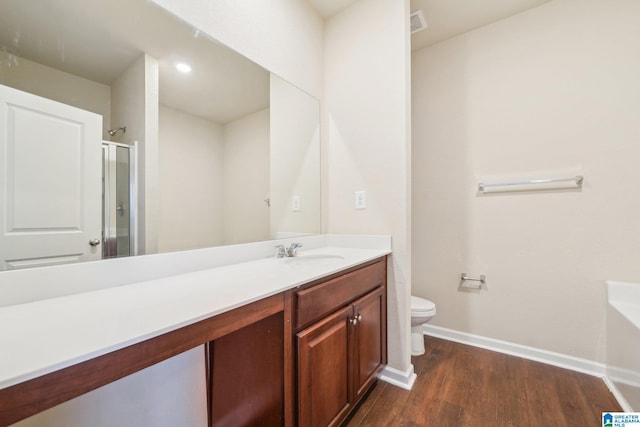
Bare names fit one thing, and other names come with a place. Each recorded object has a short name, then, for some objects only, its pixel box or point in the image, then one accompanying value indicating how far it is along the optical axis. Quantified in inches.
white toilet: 72.4
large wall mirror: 29.4
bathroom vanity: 18.2
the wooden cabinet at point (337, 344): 37.5
